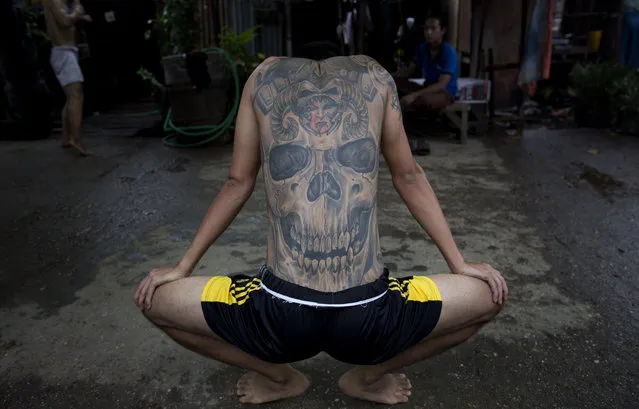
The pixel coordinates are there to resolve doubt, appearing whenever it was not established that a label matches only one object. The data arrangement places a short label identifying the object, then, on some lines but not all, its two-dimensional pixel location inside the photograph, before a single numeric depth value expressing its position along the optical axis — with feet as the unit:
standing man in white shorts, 19.98
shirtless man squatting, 5.79
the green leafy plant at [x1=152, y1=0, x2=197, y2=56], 22.99
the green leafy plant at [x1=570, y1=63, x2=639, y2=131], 23.63
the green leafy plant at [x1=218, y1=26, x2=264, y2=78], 22.65
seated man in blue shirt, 21.76
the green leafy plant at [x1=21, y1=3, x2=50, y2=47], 25.30
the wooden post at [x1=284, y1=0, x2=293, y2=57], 30.96
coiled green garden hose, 21.85
